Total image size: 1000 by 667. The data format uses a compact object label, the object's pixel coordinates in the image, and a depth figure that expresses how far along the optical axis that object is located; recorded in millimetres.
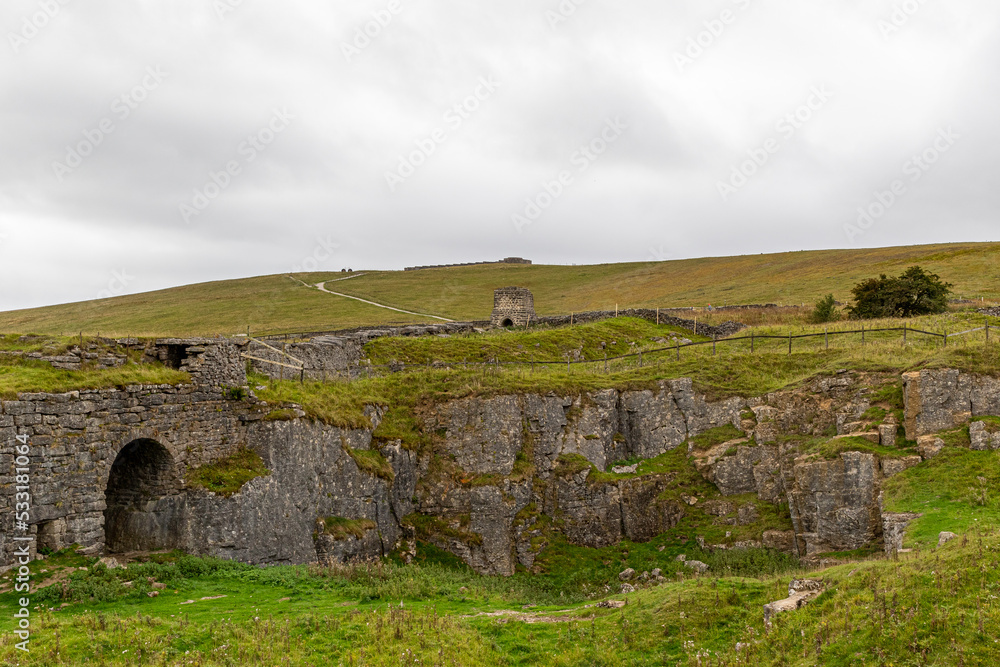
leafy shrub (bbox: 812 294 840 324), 46562
